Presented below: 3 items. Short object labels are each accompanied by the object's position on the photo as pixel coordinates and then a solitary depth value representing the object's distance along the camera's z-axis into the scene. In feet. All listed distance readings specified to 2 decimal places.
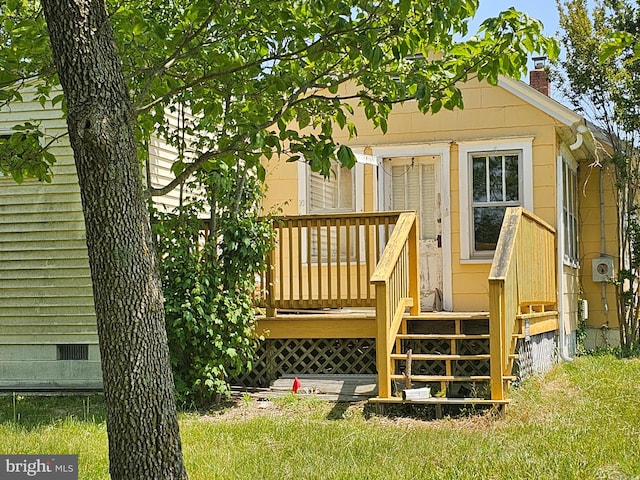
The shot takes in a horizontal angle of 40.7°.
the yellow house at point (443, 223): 31.40
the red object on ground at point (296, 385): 29.84
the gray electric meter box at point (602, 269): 43.57
